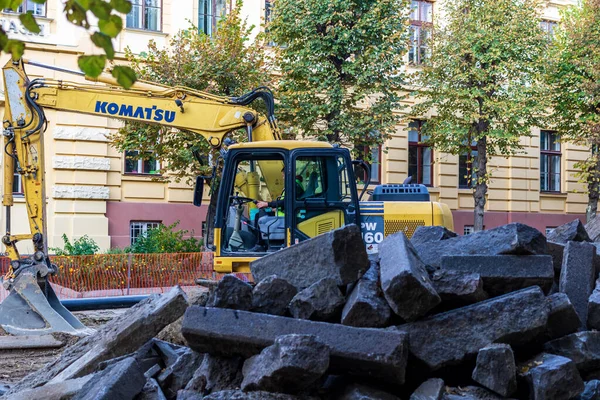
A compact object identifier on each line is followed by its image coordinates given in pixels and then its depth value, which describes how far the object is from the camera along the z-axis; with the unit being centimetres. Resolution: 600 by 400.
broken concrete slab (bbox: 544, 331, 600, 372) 520
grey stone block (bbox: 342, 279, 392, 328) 488
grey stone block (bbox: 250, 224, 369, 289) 541
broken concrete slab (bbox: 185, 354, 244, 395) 499
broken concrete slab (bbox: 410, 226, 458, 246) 674
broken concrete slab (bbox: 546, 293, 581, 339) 527
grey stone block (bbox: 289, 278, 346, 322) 505
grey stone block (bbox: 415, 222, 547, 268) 560
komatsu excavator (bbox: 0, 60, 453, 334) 964
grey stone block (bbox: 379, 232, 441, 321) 473
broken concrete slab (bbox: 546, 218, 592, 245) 714
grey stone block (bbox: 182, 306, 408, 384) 462
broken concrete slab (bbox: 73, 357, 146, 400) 470
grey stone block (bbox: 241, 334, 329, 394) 436
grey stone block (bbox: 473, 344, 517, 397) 469
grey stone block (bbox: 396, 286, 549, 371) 493
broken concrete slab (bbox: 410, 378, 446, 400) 460
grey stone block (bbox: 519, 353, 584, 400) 473
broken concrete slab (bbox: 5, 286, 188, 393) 596
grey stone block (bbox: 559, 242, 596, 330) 585
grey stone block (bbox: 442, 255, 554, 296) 541
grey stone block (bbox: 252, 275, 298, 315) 523
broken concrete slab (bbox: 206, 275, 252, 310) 516
